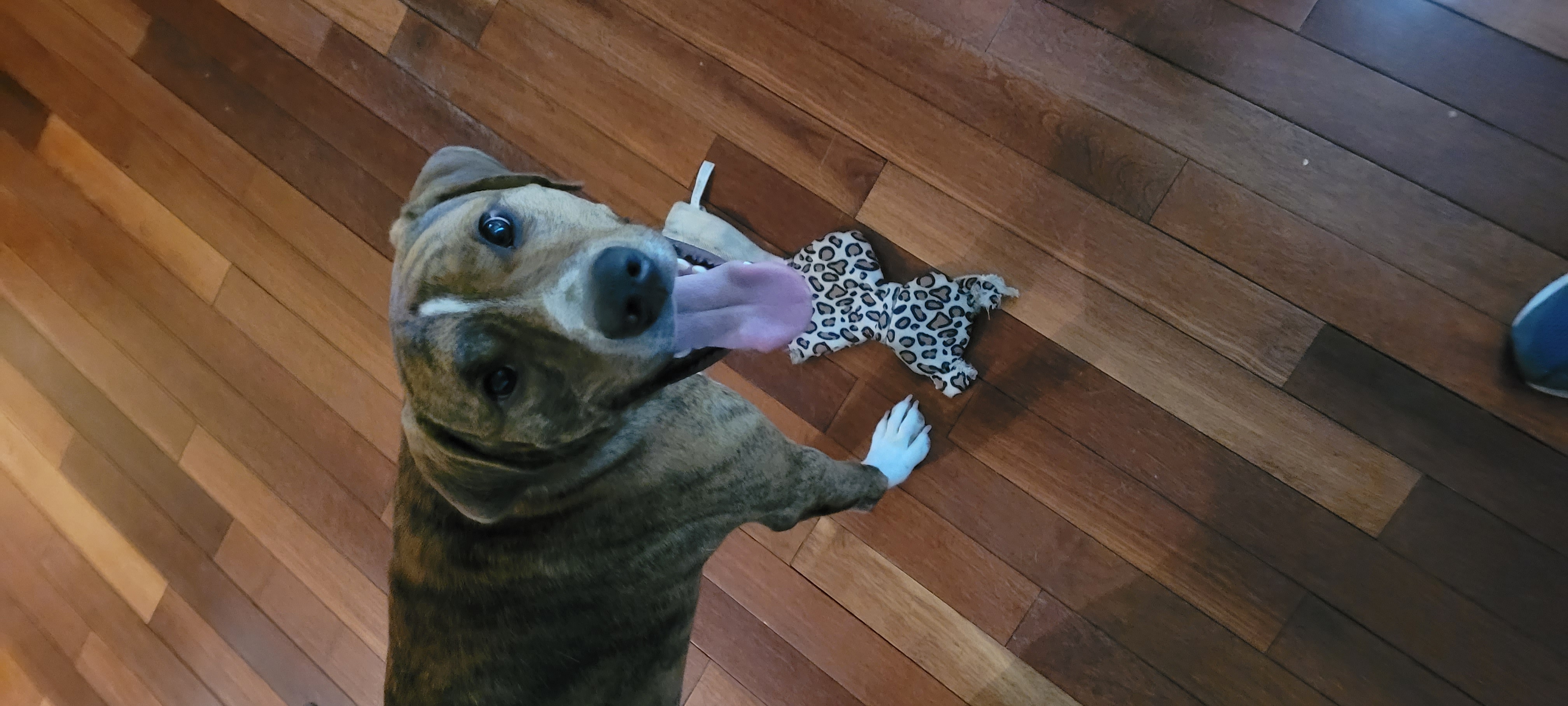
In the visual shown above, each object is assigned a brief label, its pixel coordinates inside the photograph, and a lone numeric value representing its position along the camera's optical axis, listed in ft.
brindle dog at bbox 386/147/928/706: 3.99
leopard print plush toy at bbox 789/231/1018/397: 7.17
